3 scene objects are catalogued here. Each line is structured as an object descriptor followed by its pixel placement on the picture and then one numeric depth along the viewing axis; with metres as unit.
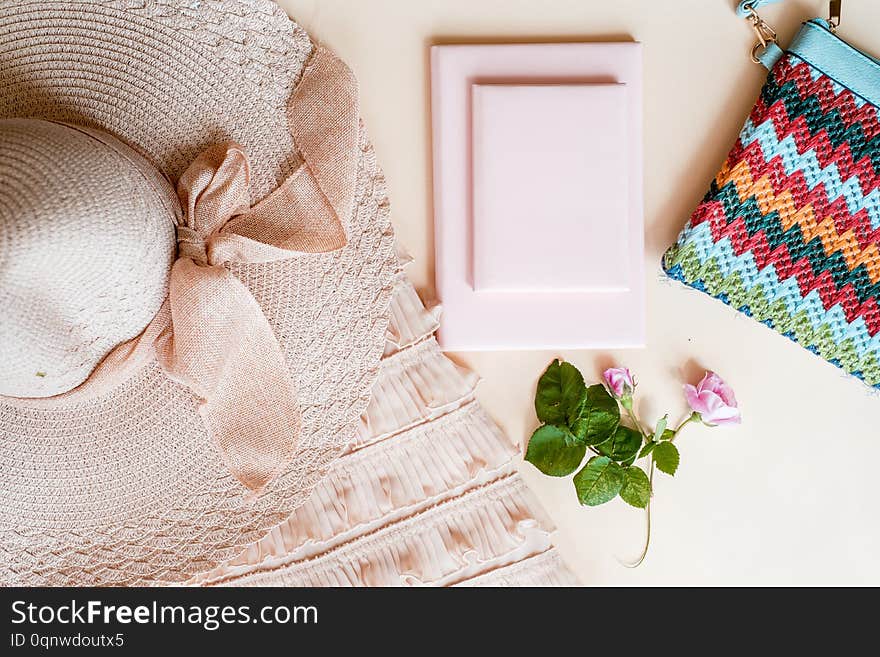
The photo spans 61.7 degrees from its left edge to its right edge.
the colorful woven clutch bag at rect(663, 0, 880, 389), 0.90
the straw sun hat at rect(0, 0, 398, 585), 0.69
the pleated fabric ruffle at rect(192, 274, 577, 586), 0.95
